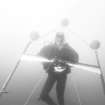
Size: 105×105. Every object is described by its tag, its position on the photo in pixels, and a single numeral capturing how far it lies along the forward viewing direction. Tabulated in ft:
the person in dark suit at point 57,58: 12.66
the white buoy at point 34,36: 12.11
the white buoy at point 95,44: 12.07
